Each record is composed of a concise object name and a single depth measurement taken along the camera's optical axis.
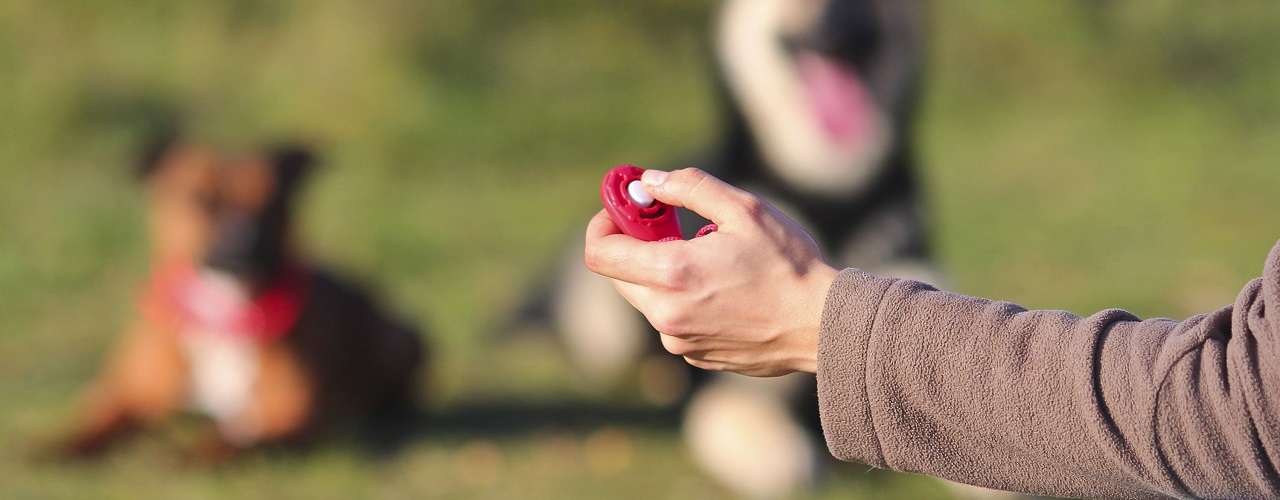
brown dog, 3.49
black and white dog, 3.39
